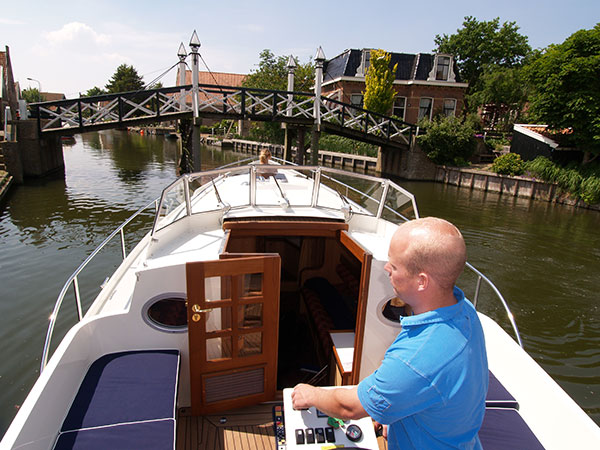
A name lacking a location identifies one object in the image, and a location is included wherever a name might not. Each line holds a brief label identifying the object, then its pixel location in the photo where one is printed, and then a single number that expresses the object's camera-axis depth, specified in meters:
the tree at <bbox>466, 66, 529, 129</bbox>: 31.58
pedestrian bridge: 14.49
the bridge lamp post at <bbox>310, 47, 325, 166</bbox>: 14.93
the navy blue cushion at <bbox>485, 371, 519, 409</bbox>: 2.80
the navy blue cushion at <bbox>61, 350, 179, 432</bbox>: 2.39
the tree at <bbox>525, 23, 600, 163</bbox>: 15.84
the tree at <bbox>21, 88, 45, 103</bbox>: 83.53
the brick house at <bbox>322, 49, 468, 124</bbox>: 27.59
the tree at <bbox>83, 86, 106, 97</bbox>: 82.56
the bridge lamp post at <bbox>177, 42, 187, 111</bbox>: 13.49
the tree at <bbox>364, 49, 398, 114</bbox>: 24.72
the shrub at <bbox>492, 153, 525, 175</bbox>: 19.10
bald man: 1.16
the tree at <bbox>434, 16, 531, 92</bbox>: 41.16
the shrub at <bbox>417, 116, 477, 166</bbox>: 21.39
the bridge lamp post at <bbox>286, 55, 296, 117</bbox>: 16.02
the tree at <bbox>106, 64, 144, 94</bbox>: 65.81
